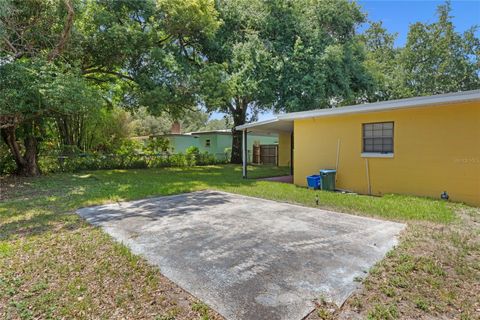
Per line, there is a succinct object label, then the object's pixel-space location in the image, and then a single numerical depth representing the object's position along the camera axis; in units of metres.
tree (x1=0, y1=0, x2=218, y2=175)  8.53
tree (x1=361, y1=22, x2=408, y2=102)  18.98
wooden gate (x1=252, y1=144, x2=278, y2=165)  21.11
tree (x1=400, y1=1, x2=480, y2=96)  20.52
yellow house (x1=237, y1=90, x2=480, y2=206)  6.53
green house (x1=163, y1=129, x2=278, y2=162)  23.23
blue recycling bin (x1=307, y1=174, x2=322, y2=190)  8.95
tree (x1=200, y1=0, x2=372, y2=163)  14.14
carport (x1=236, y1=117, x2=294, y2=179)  11.13
